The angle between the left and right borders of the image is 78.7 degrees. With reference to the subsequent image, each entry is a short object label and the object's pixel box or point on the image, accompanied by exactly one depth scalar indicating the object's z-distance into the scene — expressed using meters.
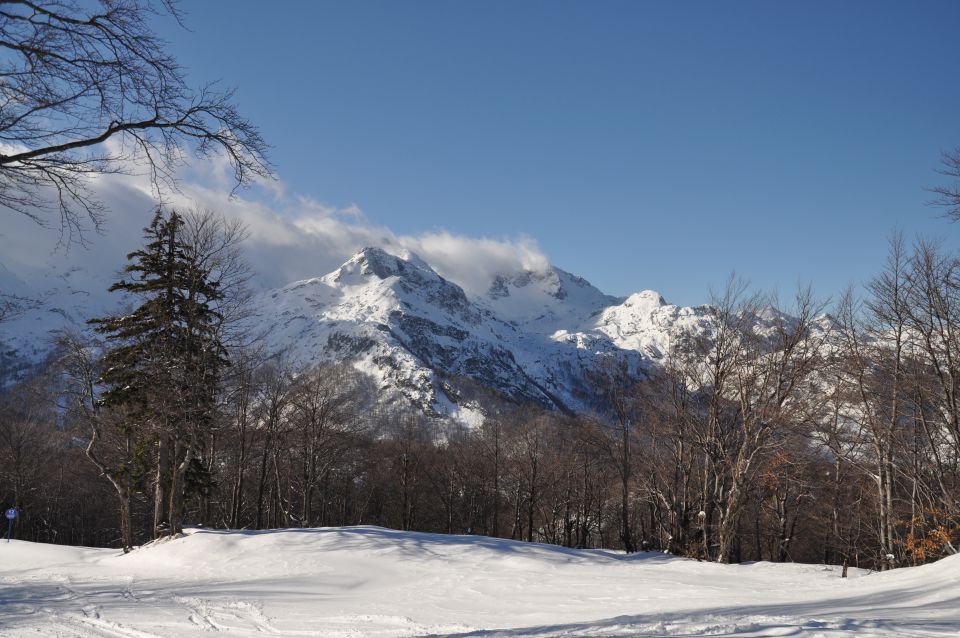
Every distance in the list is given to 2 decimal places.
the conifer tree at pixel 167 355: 19.56
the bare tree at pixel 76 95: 5.83
